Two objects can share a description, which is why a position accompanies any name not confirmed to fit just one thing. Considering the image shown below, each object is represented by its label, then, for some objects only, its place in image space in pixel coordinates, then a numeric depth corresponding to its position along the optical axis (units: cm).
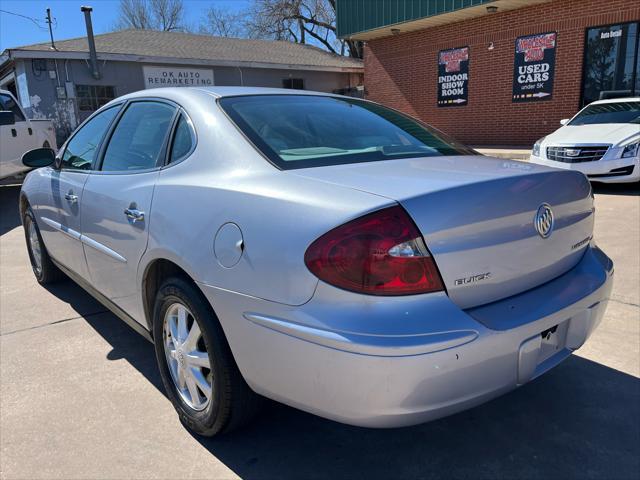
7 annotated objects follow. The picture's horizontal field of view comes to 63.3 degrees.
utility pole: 1780
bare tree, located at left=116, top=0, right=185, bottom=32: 4162
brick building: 1198
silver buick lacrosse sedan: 169
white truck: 867
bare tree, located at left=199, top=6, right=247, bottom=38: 4147
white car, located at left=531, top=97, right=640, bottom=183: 760
